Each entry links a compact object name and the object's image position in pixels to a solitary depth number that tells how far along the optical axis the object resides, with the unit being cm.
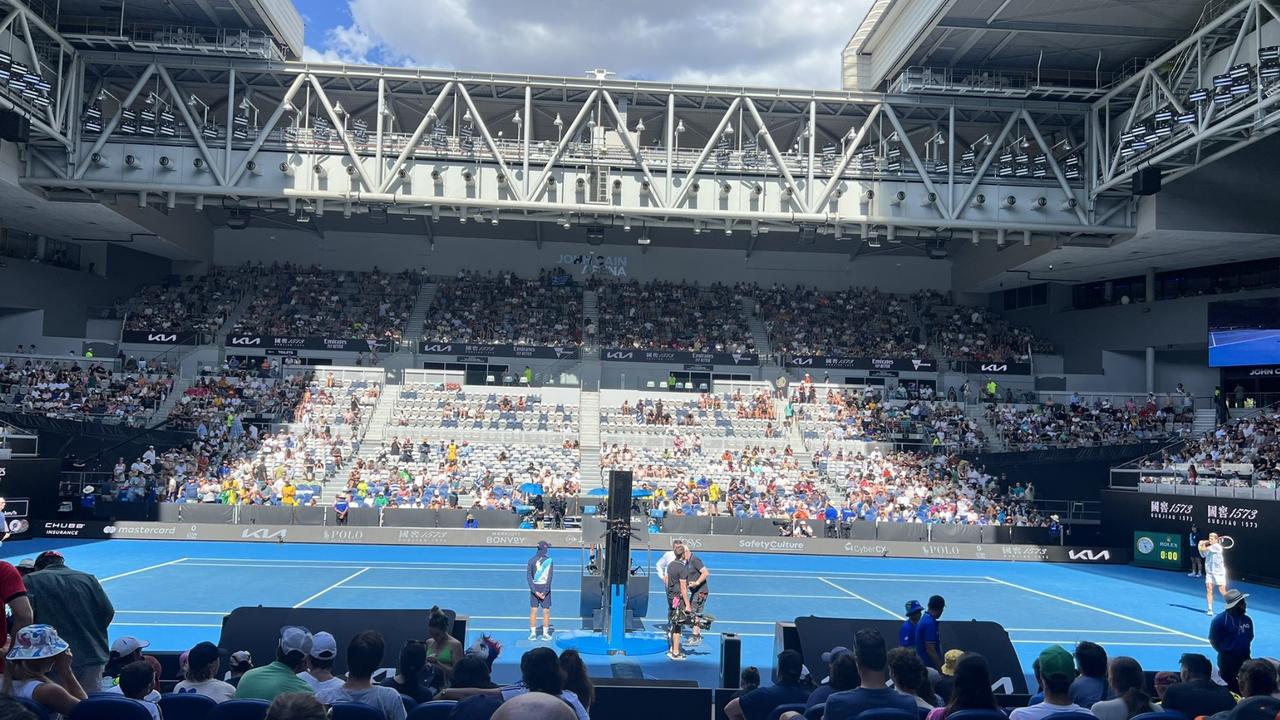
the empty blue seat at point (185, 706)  620
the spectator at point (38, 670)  546
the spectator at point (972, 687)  565
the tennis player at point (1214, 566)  2073
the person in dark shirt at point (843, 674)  679
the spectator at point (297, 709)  443
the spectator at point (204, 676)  689
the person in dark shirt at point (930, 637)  1039
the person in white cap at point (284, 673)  629
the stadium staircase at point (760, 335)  4838
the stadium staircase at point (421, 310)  4859
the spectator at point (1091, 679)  728
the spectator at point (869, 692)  609
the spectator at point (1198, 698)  675
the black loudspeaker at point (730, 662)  1063
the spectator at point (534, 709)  366
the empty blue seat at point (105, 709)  535
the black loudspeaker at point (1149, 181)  3148
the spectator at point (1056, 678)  600
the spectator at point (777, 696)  760
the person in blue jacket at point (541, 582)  1606
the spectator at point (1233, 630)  995
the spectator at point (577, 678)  636
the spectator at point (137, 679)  621
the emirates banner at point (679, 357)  4716
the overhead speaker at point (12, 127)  2942
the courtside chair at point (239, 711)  568
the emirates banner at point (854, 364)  4797
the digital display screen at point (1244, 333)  3903
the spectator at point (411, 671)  726
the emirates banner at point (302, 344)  4562
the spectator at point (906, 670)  630
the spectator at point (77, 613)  719
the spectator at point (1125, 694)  656
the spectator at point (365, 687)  614
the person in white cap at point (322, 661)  657
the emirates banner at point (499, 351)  4694
